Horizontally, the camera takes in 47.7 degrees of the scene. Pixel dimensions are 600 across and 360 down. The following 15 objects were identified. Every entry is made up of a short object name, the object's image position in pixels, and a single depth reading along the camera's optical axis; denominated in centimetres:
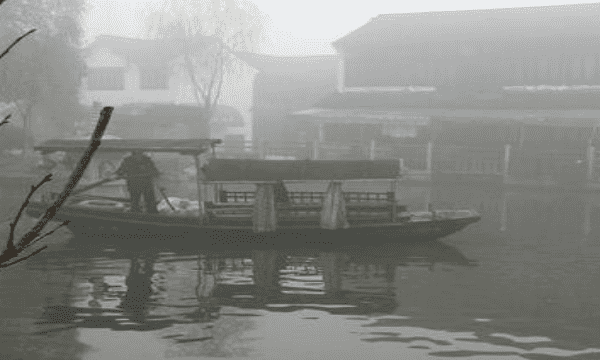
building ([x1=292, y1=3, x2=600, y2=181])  3050
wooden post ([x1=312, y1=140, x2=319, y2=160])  3180
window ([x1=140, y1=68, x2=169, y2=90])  4466
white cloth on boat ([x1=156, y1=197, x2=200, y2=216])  1691
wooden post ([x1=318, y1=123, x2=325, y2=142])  3394
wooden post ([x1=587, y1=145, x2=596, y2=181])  2791
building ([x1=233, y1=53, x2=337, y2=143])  4231
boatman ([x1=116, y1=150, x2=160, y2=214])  1627
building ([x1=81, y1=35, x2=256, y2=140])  4412
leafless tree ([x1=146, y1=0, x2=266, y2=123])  4384
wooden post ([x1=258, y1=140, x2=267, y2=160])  3241
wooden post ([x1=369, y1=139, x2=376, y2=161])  3073
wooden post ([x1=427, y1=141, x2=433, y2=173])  3023
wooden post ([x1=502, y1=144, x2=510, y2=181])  2900
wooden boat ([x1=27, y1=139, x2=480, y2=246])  1592
